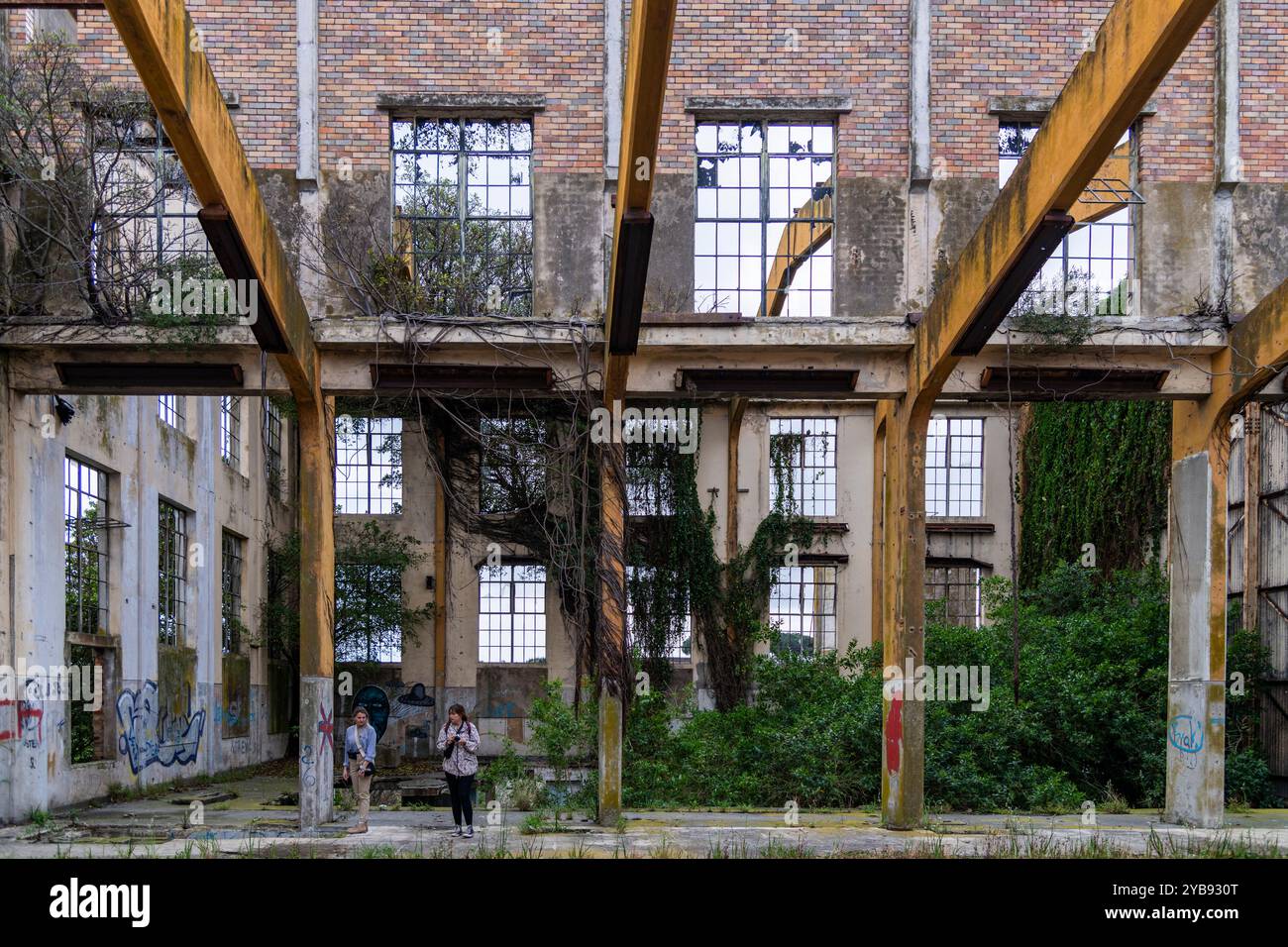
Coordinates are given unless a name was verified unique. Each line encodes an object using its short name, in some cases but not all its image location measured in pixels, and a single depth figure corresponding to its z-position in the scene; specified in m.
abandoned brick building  15.05
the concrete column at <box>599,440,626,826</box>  14.95
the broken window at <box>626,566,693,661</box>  26.91
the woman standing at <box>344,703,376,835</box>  14.45
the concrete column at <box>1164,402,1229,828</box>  15.08
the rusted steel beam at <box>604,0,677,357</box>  10.04
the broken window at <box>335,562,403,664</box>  26.83
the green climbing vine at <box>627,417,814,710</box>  26.72
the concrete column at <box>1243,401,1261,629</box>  20.38
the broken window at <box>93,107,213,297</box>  14.78
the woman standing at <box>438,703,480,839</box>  13.88
